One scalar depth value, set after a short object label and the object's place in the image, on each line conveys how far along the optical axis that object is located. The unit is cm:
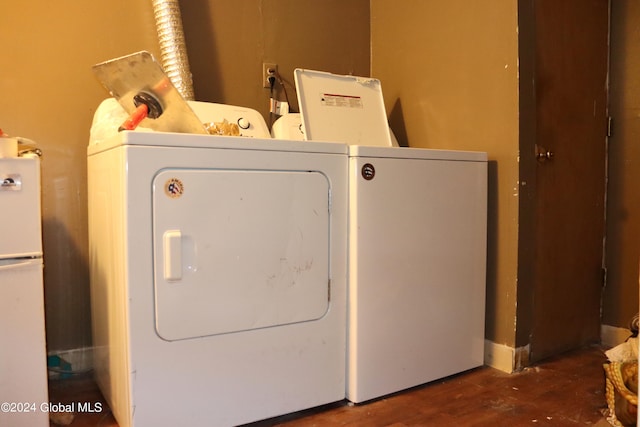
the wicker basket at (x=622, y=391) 141
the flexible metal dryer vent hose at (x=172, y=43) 183
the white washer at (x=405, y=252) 159
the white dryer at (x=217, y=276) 127
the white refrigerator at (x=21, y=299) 123
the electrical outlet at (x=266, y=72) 221
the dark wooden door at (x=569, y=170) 198
